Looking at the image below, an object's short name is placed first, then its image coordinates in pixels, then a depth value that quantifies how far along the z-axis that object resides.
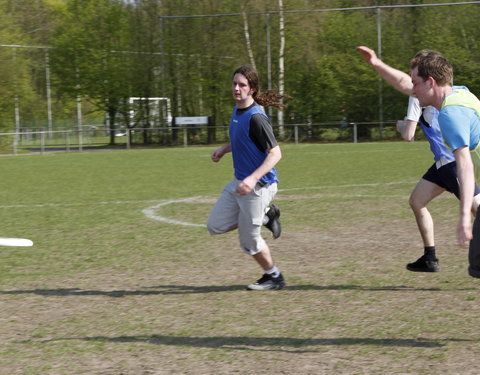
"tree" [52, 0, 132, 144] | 46.56
